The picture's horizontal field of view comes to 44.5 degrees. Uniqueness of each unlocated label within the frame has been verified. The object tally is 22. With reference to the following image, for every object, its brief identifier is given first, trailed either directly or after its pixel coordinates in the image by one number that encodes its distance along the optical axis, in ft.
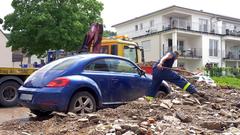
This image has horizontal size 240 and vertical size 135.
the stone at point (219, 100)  24.04
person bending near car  24.90
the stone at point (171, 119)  17.69
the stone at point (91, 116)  17.43
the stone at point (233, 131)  15.95
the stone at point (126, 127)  15.56
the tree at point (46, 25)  75.62
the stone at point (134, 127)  15.34
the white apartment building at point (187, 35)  114.14
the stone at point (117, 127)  15.54
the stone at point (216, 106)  21.75
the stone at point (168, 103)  20.62
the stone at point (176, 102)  21.64
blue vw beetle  20.00
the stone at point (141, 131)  15.23
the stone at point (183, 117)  17.80
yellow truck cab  36.62
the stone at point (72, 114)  18.61
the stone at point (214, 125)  16.91
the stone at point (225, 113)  19.77
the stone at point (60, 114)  18.75
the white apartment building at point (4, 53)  102.59
